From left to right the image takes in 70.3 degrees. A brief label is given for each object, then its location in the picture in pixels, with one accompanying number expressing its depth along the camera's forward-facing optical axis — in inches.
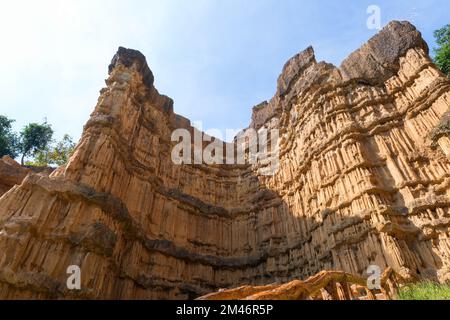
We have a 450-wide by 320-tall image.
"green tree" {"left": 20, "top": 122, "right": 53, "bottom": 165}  1696.6
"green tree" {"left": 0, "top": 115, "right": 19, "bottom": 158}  1595.7
